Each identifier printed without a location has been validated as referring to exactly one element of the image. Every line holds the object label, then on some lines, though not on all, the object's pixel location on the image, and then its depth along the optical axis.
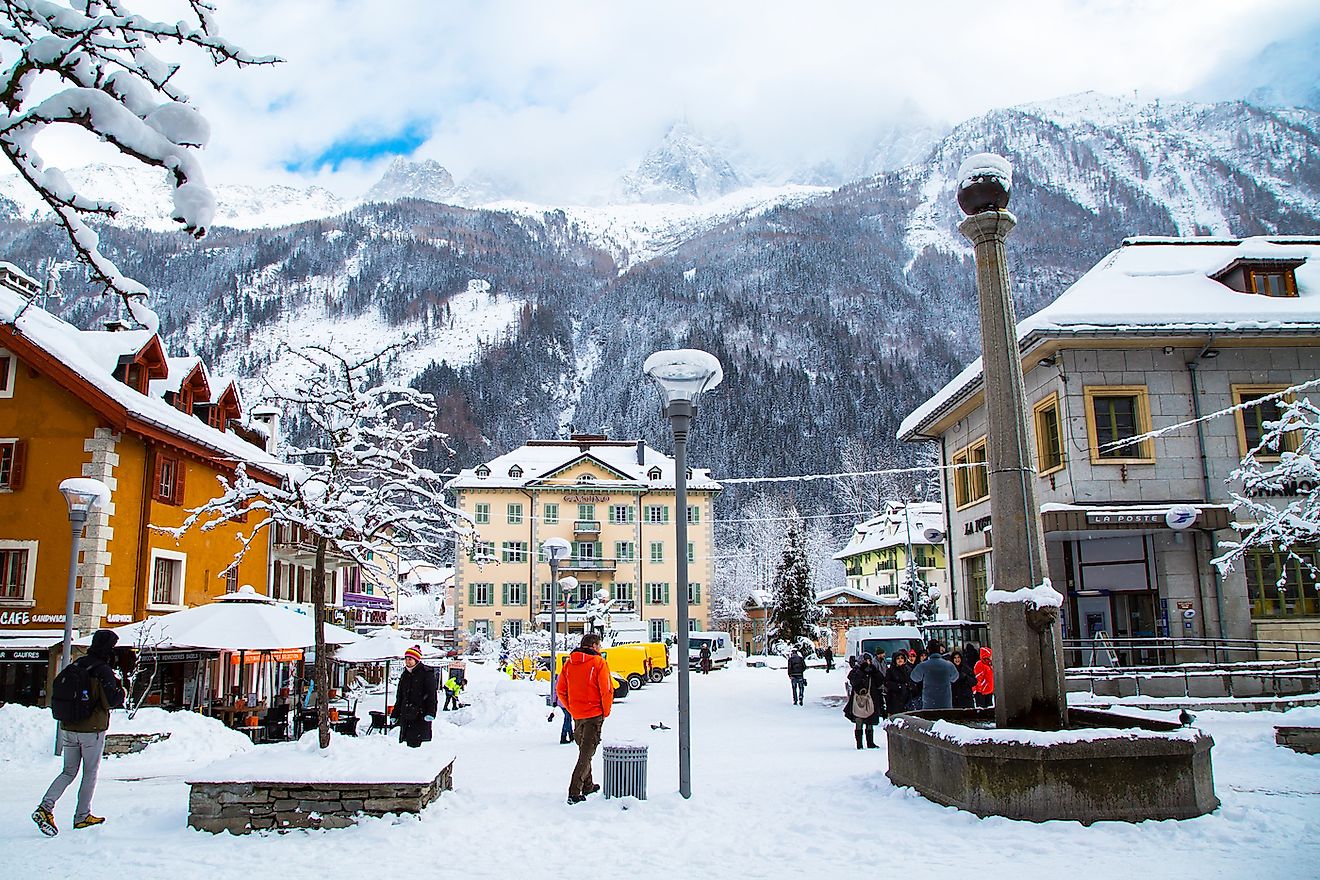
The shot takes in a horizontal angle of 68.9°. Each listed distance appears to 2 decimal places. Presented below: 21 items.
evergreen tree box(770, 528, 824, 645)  52.16
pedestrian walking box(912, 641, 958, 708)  13.88
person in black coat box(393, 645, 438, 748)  13.34
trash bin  9.25
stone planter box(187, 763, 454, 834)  8.19
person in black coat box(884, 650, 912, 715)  16.75
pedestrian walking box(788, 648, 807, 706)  25.97
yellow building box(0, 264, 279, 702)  20.80
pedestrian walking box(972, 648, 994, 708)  15.31
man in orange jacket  9.38
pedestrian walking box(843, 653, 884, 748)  15.15
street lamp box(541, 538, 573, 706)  23.30
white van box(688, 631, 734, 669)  48.55
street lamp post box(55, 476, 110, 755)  14.41
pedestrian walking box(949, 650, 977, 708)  16.75
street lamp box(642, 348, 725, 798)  10.02
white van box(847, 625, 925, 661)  26.17
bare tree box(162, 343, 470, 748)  13.38
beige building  64.44
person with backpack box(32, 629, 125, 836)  8.20
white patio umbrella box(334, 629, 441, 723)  23.48
